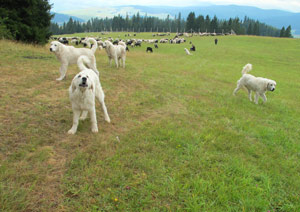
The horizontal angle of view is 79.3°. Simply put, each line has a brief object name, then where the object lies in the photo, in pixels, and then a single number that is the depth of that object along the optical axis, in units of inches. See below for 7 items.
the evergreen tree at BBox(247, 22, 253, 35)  3383.4
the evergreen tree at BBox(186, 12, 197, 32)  3006.9
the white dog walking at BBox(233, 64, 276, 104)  289.4
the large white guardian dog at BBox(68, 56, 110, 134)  143.0
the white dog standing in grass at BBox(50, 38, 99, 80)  293.9
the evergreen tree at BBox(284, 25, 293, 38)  2866.1
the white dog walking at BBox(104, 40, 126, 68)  457.2
